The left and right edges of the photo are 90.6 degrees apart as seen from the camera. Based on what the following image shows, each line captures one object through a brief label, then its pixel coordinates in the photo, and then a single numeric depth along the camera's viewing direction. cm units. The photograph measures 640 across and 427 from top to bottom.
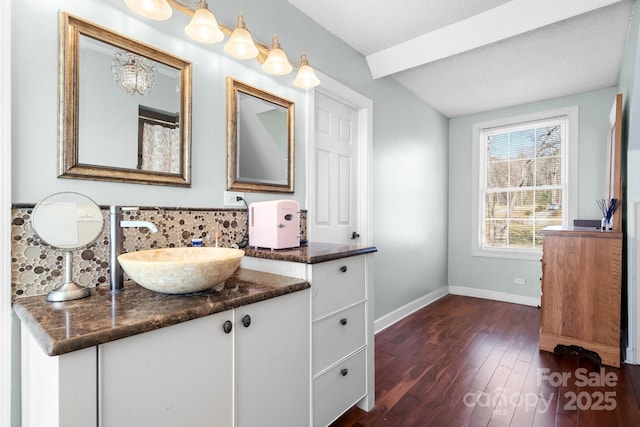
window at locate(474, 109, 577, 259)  378
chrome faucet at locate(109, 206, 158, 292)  121
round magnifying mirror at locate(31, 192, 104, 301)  111
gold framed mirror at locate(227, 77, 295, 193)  180
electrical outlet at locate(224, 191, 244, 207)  178
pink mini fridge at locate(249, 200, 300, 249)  168
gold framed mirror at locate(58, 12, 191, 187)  123
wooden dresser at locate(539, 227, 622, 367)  233
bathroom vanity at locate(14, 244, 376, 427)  81
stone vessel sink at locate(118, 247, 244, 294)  101
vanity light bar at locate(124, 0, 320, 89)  128
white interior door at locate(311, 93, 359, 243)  246
